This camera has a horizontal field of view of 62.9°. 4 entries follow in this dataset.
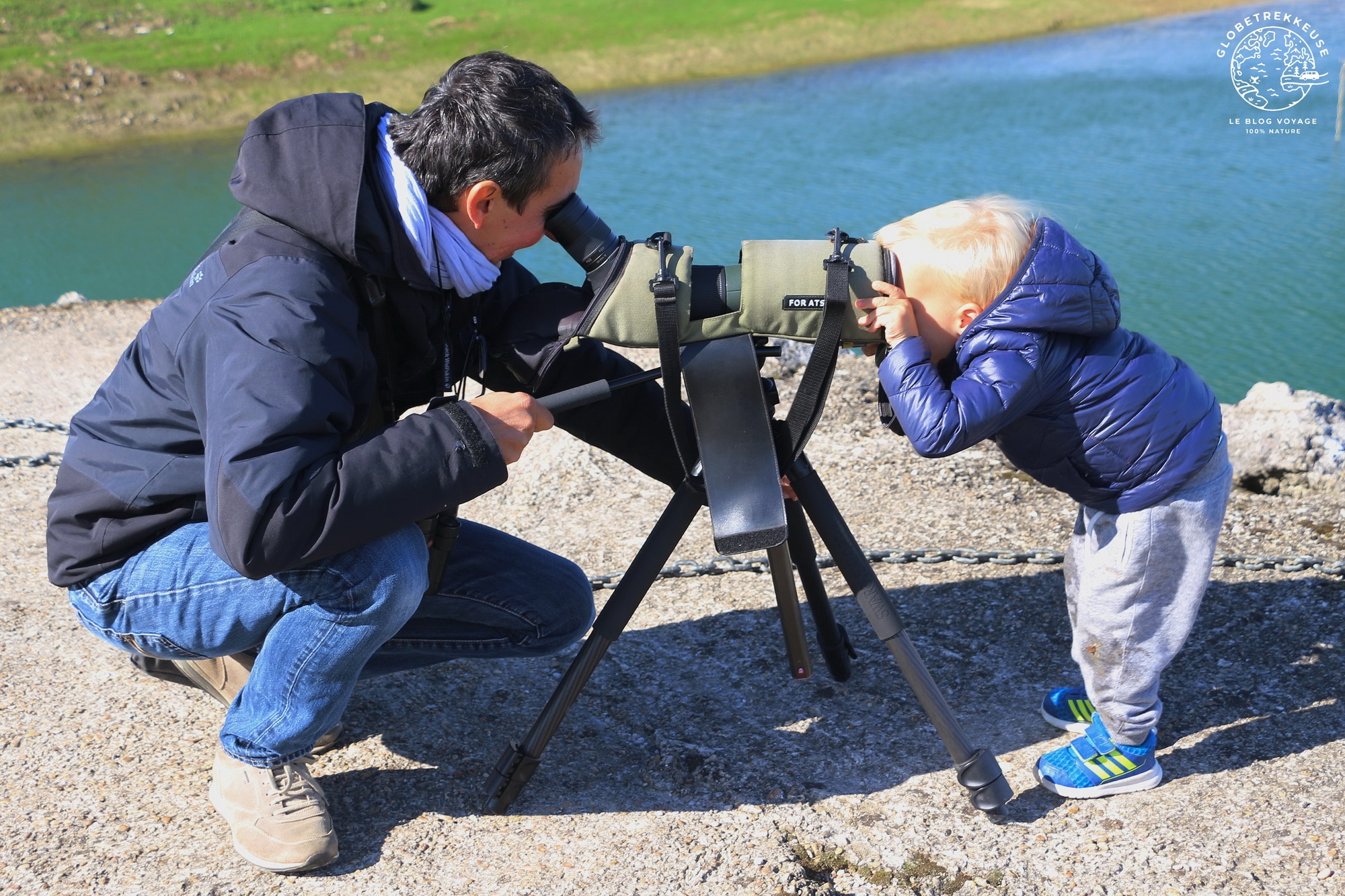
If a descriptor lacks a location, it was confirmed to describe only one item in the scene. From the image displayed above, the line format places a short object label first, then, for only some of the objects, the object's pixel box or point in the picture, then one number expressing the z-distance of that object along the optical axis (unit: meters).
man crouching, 1.88
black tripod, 2.16
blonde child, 2.18
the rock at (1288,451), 4.06
